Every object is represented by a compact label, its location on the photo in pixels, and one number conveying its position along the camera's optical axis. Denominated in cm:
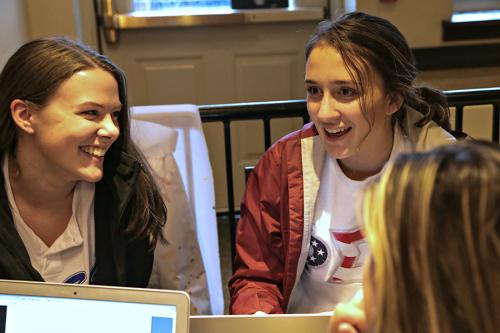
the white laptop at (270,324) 91
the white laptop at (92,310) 87
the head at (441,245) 57
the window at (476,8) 302
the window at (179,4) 313
